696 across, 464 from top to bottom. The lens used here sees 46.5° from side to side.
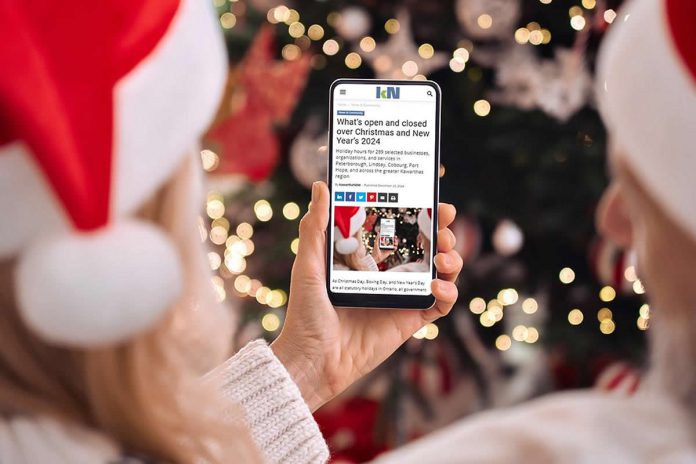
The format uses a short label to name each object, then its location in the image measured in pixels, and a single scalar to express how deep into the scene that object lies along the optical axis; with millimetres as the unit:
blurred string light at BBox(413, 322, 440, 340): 2033
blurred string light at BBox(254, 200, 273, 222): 1961
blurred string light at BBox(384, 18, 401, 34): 2002
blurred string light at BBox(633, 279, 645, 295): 1925
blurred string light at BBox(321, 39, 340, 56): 1973
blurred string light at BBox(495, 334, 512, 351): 2041
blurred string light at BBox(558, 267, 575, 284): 1984
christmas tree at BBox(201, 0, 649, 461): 1919
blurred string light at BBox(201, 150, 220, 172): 1964
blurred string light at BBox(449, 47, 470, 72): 1966
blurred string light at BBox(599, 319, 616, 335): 1961
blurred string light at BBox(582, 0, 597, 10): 1920
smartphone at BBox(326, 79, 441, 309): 1004
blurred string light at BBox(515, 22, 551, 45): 1957
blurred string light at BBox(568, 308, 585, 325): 1974
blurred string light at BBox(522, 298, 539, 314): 1992
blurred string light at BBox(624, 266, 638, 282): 1900
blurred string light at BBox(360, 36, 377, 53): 1970
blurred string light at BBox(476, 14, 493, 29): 1930
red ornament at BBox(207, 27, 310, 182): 1948
